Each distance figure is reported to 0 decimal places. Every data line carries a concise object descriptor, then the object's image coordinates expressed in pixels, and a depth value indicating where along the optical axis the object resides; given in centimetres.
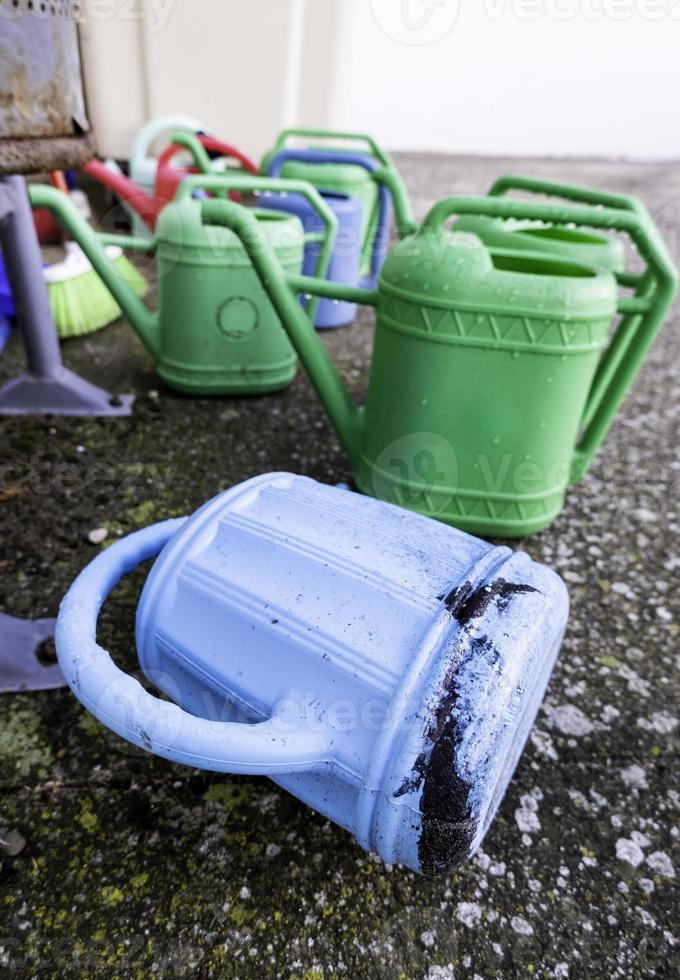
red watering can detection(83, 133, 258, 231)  177
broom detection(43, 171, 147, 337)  161
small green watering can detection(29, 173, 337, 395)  123
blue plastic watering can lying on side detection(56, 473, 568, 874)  44
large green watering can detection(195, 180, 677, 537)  84
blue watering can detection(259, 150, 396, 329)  147
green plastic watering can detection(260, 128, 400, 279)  164
